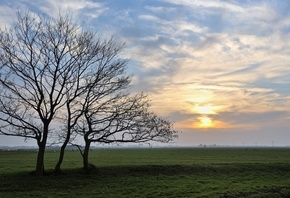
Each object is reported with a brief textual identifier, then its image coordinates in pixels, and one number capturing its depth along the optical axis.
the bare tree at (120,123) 28.81
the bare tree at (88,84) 28.33
